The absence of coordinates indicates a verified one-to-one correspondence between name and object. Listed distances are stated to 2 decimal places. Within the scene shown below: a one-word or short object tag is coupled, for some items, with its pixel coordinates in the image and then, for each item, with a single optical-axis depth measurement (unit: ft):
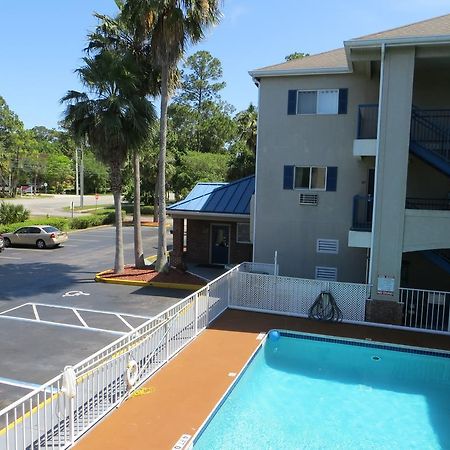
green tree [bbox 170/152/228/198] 170.09
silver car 96.37
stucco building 45.21
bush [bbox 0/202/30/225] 118.62
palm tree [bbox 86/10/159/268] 68.54
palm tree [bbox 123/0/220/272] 60.59
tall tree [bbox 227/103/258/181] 130.62
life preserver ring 28.96
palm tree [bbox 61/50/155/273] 63.82
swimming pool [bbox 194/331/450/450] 27.99
